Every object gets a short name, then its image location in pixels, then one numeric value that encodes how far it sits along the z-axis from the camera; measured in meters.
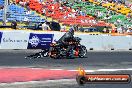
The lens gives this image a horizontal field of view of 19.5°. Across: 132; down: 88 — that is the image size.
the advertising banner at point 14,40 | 26.20
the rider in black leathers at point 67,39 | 21.12
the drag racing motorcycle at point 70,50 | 20.81
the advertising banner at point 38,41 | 27.23
